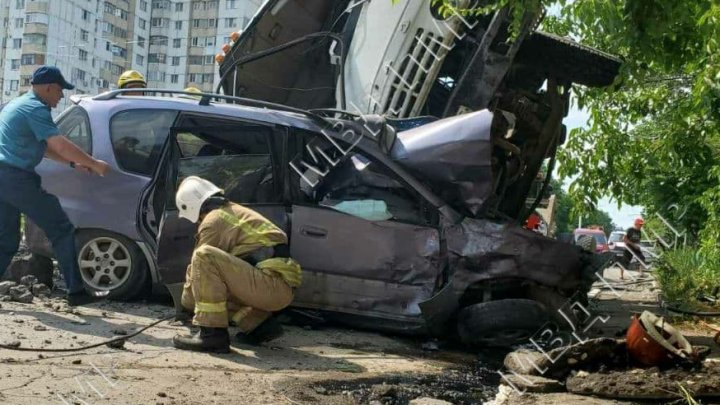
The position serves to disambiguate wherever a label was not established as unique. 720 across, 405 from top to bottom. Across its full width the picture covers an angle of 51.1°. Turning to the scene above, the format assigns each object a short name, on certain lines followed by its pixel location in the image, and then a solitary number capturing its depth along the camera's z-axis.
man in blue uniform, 5.09
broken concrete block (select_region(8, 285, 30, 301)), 5.35
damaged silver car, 5.16
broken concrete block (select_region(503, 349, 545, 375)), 4.27
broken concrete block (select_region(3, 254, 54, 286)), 5.99
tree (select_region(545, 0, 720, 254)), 8.03
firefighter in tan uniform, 4.41
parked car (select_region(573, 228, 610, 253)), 24.85
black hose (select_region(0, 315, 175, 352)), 4.02
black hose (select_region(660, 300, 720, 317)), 5.70
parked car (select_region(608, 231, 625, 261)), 33.41
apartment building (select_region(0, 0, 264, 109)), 54.72
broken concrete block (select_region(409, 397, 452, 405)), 3.69
